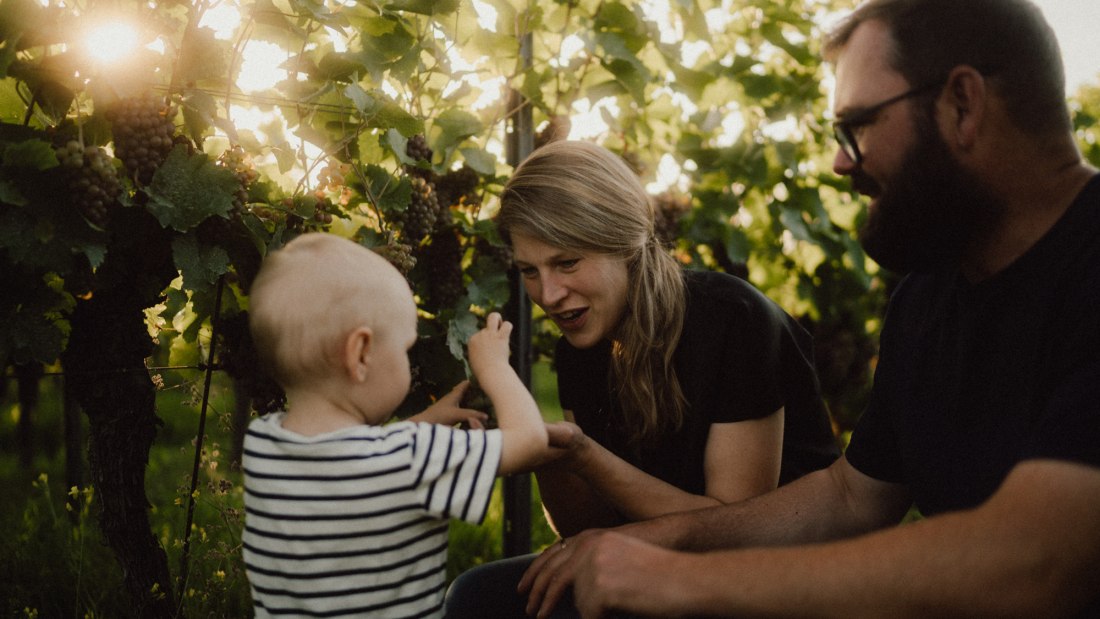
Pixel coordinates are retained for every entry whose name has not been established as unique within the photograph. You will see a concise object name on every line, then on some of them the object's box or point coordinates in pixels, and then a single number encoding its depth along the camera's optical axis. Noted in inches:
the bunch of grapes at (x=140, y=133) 70.3
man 51.8
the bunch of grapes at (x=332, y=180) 87.7
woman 89.0
